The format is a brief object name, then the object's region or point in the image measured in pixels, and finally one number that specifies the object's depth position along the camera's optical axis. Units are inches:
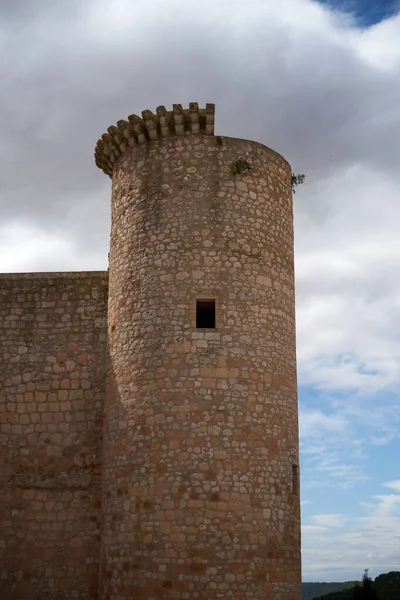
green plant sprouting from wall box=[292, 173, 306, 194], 579.8
